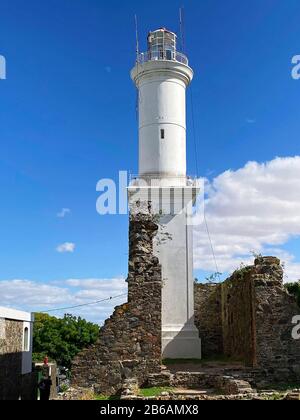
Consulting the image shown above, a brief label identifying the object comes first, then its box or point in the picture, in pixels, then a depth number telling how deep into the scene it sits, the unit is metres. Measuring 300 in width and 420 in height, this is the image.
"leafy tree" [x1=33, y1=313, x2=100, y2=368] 33.75
